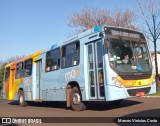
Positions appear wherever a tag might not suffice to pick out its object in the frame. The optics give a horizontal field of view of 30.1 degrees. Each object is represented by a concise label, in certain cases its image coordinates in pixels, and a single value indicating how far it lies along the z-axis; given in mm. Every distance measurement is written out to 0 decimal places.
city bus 11078
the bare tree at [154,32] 27438
